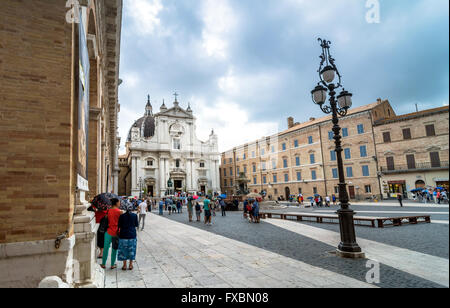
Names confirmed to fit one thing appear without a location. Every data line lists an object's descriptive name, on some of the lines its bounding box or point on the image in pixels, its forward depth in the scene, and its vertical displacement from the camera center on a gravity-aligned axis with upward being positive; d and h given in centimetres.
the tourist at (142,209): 1185 -87
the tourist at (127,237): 512 -96
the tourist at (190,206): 1573 -112
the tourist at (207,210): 1308 -123
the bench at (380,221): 995 -186
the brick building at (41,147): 304 +64
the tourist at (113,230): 538 -82
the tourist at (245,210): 1580 -160
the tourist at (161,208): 2191 -164
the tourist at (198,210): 1503 -134
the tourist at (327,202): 2647 -224
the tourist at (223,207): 1938 -159
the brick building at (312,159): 2995 +349
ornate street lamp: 573 +184
